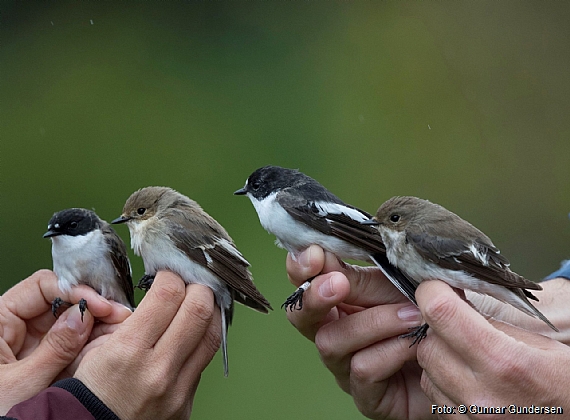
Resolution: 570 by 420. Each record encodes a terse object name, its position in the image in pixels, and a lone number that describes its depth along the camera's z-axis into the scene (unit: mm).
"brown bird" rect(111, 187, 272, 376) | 5145
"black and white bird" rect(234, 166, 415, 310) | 5047
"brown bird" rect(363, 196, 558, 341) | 4418
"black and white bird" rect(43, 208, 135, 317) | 5496
